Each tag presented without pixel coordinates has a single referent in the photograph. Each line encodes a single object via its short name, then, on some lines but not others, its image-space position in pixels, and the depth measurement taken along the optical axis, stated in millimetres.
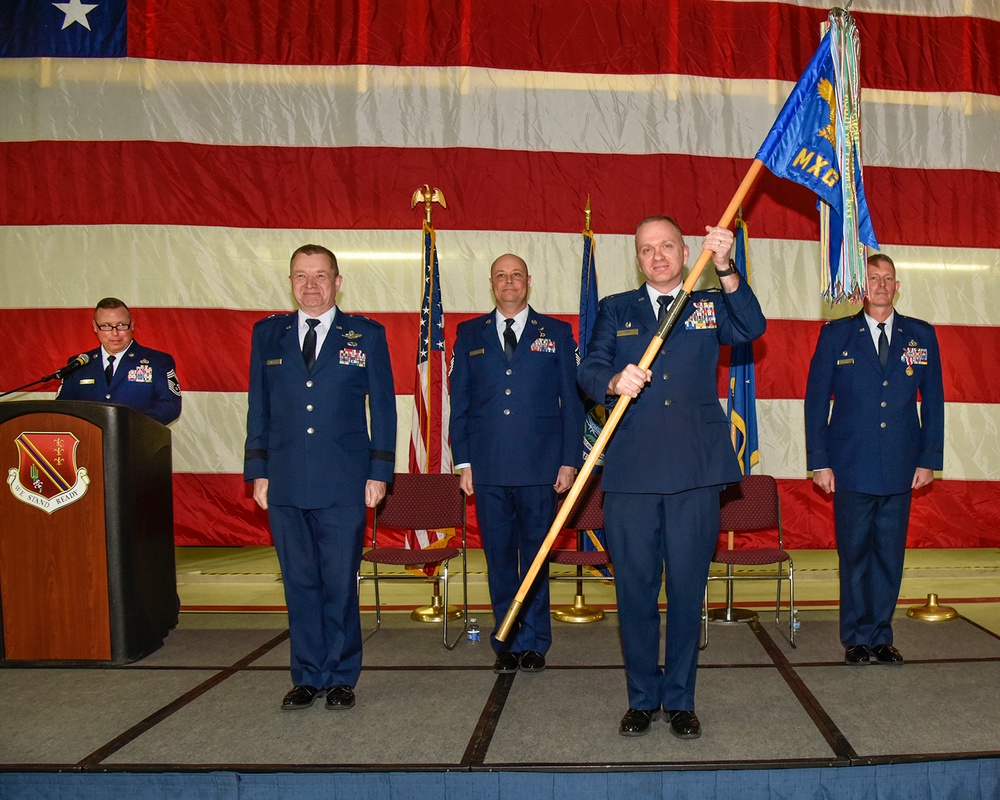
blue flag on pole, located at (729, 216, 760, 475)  4605
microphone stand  3488
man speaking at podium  4312
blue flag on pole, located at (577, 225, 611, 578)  4457
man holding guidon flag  2664
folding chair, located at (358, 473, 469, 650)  4406
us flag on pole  4770
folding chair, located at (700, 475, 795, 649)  4246
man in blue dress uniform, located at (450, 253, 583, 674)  3574
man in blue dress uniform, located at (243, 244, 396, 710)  3008
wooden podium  3506
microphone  3512
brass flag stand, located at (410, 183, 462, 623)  4398
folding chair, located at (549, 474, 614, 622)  4277
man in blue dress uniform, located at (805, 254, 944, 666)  3477
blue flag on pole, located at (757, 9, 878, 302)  2814
